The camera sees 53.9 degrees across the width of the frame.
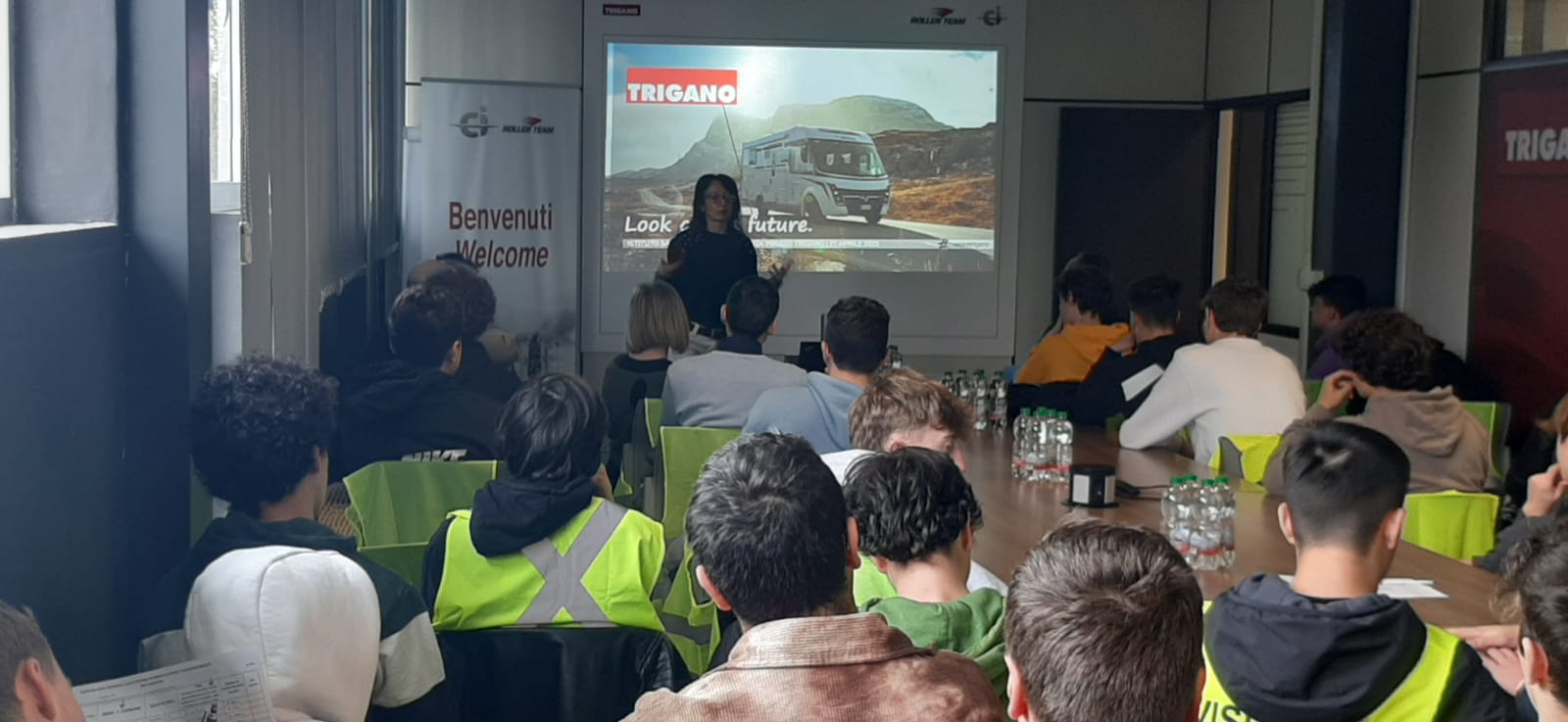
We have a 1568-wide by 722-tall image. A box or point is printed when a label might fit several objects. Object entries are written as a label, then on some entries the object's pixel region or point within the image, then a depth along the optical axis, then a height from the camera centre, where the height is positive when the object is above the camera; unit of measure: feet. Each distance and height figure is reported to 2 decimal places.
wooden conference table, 10.81 -2.50
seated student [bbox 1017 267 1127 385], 19.90 -1.55
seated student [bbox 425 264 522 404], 16.08 -1.37
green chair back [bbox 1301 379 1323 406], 20.04 -2.14
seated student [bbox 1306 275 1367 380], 22.85 -1.12
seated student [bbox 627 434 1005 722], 5.55 -1.59
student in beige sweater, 14.65 -1.74
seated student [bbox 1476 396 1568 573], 11.72 -2.18
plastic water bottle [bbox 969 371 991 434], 17.61 -2.11
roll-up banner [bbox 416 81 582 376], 28.55 +0.21
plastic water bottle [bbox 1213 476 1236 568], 11.37 -2.22
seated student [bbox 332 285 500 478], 14.12 -1.95
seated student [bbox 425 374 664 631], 9.61 -2.18
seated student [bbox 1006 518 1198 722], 4.89 -1.34
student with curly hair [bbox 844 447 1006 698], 8.42 -1.67
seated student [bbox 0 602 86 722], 4.62 -1.46
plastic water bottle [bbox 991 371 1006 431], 17.49 -2.07
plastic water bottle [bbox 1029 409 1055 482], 14.49 -2.16
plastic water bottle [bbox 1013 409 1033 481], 14.62 -2.19
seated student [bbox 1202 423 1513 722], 7.54 -2.16
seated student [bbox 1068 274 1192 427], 18.01 -1.68
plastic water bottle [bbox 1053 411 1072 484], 14.58 -2.15
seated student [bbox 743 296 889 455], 14.48 -1.62
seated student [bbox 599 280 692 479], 17.74 -1.61
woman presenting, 25.11 -0.72
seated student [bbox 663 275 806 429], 16.29 -1.82
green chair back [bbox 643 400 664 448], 16.80 -2.21
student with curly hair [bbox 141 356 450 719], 8.00 -1.49
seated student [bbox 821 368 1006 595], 11.87 -1.56
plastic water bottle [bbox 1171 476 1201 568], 11.36 -2.24
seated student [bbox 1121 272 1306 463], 16.33 -1.85
